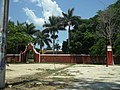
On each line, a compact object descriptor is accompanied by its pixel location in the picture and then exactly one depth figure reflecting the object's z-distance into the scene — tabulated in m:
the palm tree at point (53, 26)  27.53
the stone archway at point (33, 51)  23.37
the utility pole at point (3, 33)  4.47
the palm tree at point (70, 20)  26.57
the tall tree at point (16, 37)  20.70
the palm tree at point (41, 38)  29.23
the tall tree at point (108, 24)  19.57
